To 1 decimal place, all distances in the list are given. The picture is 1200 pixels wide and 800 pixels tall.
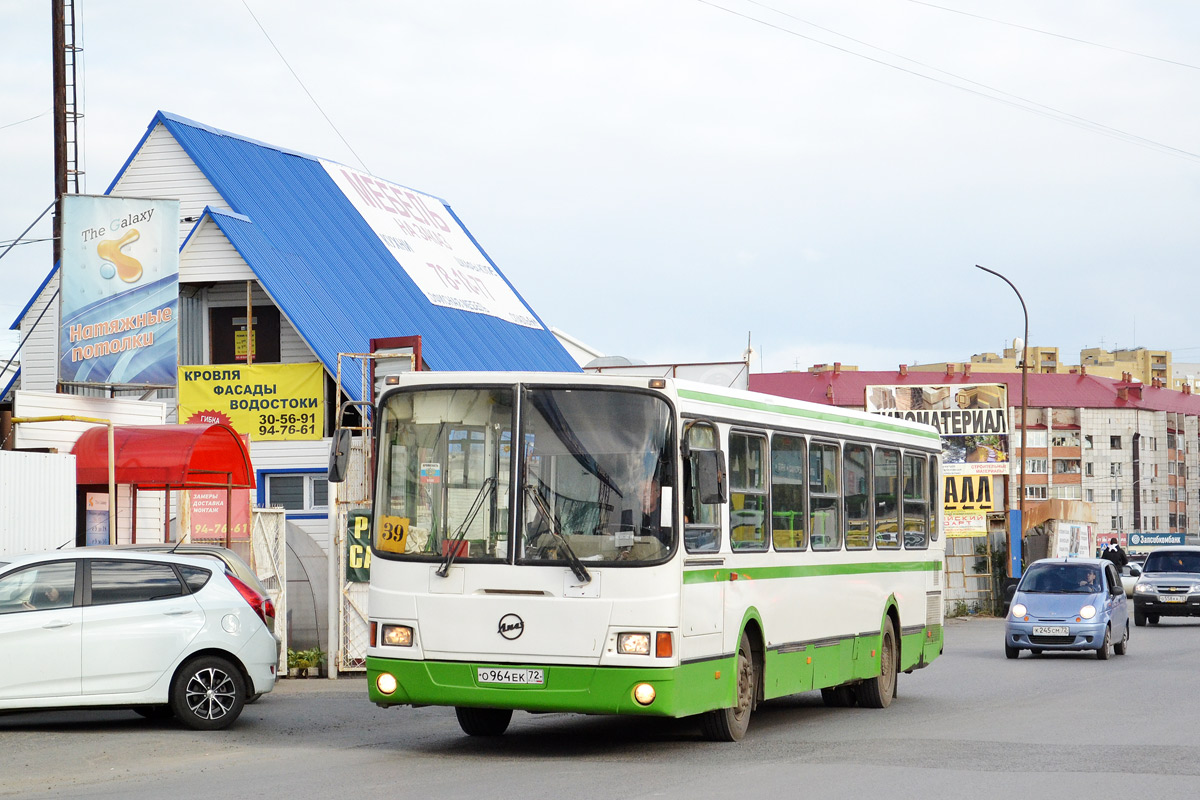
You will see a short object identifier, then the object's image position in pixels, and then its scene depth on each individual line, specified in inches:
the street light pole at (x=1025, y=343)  1820.9
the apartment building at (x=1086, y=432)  4945.9
